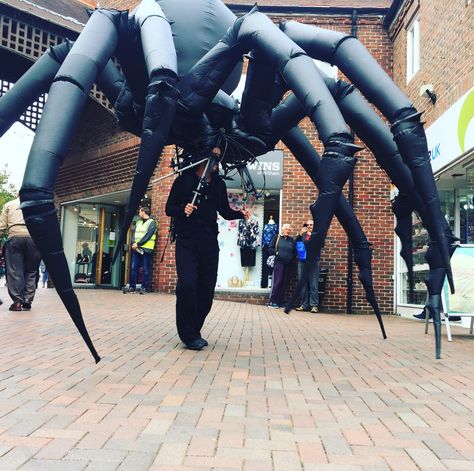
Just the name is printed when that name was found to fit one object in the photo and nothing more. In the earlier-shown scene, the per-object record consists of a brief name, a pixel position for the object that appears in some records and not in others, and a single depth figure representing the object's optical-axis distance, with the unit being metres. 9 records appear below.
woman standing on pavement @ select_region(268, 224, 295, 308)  11.19
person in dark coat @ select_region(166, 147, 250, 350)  4.63
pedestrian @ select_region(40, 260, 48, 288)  19.96
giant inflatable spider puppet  3.10
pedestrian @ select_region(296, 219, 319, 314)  10.53
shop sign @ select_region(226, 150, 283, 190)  12.37
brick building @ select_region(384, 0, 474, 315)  8.10
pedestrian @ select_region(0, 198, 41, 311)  8.02
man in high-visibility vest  12.27
